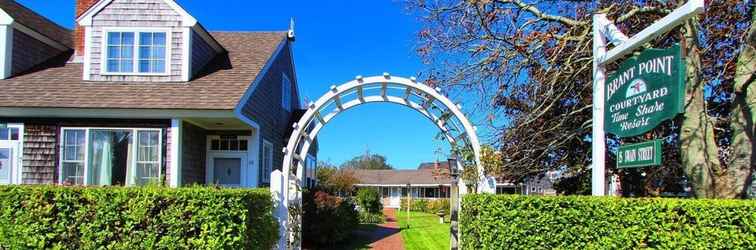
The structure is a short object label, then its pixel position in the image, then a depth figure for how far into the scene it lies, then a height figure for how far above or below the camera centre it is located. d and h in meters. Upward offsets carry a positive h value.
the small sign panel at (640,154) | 5.36 +0.08
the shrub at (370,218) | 26.32 -2.84
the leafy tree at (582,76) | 6.72 +1.29
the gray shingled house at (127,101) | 12.48 +1.14
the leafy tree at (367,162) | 84.44 -0.69
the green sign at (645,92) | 5.24 +0.70
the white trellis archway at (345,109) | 9.67 +0.63
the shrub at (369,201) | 30.02 -2.27
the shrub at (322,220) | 14.02 -1.56
